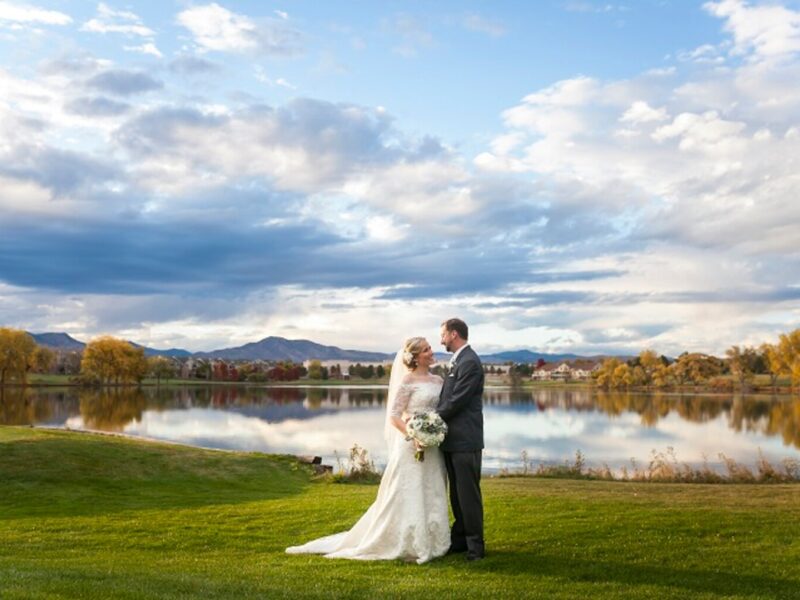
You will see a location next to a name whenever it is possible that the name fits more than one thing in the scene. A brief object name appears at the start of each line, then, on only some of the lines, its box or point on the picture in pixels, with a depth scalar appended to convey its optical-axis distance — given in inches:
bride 378.6
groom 371.6
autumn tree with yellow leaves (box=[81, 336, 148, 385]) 4458.7
